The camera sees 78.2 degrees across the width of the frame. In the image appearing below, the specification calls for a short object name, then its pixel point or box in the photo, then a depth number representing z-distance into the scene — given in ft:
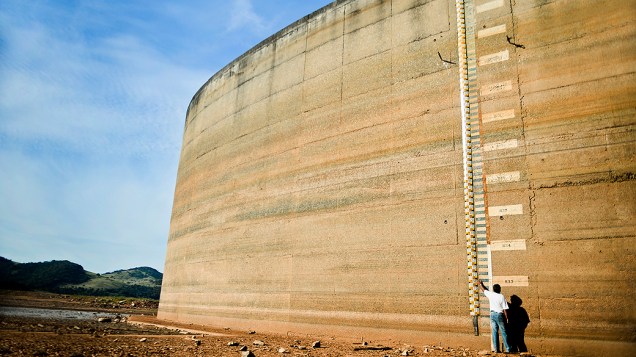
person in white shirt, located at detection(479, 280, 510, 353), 20.34
